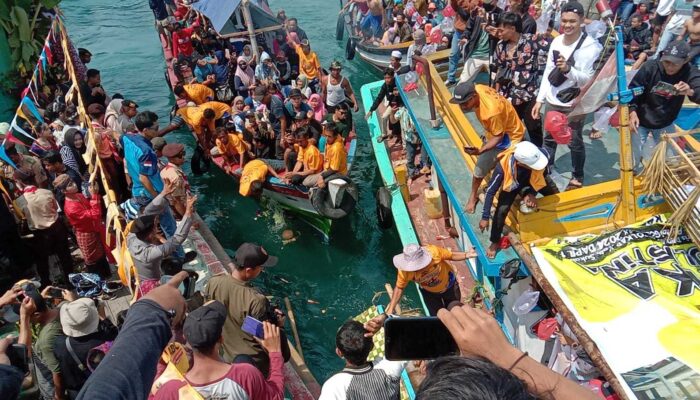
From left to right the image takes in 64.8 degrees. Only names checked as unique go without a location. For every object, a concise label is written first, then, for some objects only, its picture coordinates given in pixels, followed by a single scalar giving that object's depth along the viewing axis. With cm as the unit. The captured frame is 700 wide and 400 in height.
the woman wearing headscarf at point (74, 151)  789
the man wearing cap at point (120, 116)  884
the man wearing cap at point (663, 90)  496
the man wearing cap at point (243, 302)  452
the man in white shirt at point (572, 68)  536
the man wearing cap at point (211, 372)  315
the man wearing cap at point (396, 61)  1038
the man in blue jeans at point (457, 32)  859
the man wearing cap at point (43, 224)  635
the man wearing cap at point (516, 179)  470
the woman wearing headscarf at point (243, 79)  1272
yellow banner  327
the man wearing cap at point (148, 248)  538
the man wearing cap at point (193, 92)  1172
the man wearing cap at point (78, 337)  415
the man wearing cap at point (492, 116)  505
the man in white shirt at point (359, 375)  359
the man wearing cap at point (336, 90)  1134
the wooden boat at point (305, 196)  877
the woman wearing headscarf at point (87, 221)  651
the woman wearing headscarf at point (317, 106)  1123
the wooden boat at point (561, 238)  342
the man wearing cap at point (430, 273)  536
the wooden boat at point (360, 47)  1582
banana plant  1278
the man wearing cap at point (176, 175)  687
